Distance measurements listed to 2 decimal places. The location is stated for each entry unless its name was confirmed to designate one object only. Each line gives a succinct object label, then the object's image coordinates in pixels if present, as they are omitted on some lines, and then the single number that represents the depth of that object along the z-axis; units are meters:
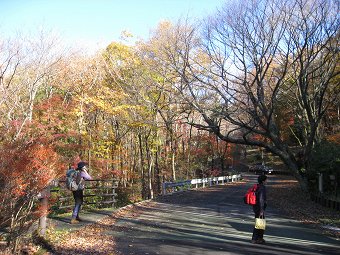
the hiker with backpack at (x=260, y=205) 8.23
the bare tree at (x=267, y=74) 18.52
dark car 62.27
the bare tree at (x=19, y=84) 19.59
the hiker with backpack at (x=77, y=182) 10.18
